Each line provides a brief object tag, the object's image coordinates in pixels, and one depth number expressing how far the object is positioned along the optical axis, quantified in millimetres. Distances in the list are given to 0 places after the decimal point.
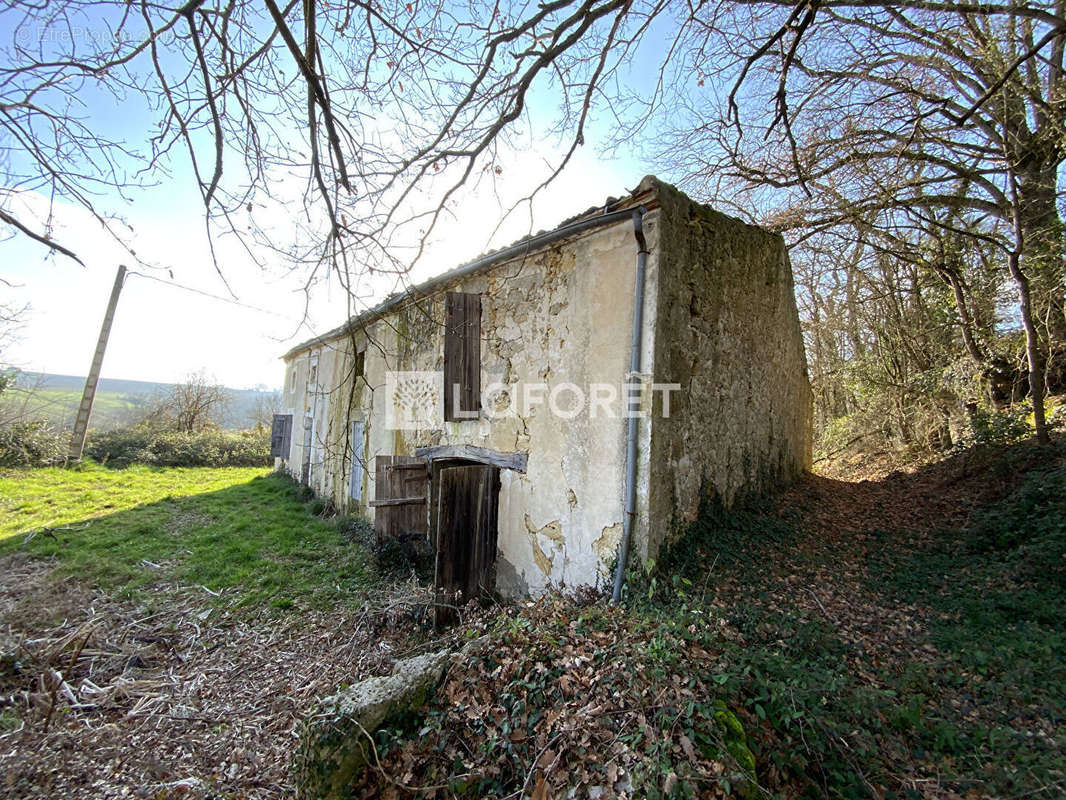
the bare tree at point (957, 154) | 5402
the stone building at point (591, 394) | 4254
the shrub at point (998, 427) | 6215
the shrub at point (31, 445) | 13234
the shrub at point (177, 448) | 16094
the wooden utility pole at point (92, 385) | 14055
